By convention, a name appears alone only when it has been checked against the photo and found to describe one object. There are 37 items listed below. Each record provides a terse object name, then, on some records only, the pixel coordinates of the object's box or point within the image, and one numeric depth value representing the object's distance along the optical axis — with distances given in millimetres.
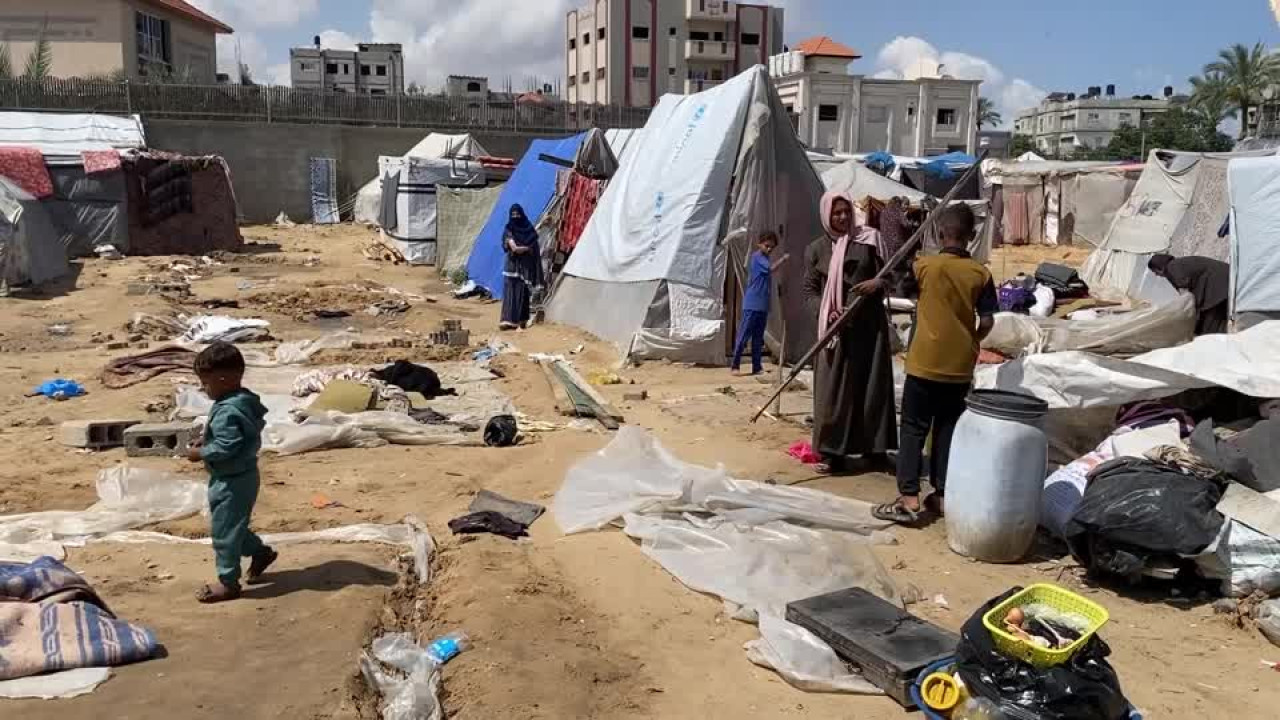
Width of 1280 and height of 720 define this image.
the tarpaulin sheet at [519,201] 13773
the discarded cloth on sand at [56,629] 3156
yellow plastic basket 2699
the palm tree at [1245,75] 43531
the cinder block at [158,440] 6004
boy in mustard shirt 4605
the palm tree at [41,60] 30797
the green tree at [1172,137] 50719
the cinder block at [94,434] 6121
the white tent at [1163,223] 13359
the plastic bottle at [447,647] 3428
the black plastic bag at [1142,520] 3902
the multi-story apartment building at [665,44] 60719
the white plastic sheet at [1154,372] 4789
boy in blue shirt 8453
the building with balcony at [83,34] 36719
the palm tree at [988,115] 69012
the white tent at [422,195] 17641
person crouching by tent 8406
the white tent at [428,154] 21438
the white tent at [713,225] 9078
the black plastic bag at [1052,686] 2627
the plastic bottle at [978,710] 2730
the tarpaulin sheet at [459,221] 15844
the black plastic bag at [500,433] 6371
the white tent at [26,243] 13039
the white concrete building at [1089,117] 92625
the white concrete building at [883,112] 47281
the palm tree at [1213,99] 46000
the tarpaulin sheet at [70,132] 20500
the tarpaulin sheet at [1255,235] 8289
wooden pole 5191
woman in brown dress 5574
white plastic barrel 4172
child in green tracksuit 3732
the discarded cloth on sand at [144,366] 7957
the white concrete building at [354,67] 68250
